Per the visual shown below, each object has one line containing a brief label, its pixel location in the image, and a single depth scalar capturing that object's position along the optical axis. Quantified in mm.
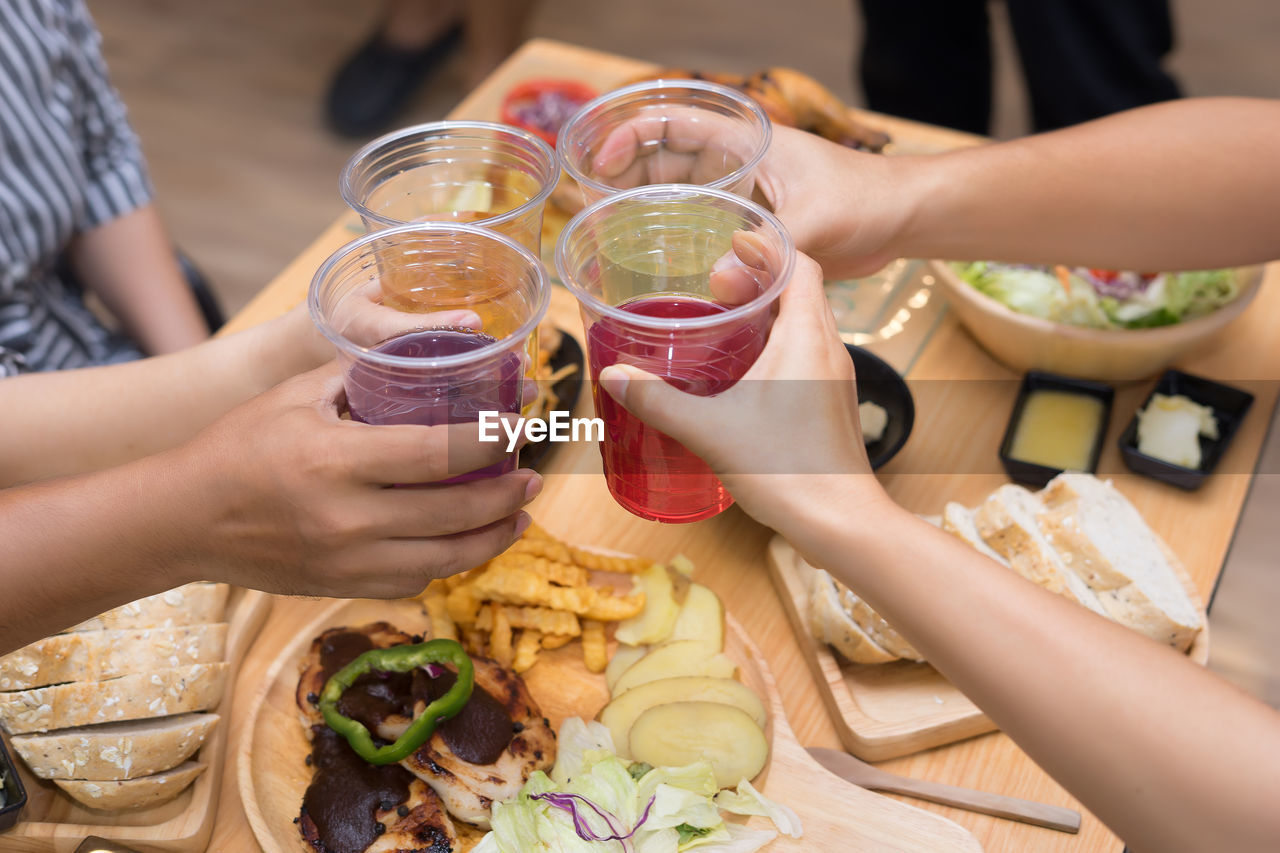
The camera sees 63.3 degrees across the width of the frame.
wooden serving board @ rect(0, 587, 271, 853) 1409
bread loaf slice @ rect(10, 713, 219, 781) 1396
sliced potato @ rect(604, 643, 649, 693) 1627
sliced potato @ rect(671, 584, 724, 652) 1626
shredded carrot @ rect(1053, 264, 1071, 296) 2064
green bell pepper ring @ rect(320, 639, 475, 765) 1393
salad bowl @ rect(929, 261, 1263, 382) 1914
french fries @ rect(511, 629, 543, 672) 1624
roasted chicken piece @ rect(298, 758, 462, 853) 1359
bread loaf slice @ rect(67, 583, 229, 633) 1545
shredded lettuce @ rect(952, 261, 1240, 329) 2021
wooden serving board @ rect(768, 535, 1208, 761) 1502
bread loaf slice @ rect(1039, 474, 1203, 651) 1552
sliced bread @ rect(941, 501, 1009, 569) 1627
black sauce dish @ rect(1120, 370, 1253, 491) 1831
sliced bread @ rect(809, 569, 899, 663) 1547
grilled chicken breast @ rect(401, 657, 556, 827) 1397
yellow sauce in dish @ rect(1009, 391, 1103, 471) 1892
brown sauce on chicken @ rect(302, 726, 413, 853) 1362
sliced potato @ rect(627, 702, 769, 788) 1445
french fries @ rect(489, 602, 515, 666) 1625
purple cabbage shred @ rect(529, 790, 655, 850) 1345
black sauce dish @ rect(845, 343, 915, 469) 1838
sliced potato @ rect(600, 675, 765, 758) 1521
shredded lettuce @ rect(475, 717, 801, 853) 1352
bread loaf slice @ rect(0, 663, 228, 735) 1421
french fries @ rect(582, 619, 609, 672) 1631
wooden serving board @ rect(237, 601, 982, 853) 1391
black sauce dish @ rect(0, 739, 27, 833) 1338
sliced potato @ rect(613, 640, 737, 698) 1586
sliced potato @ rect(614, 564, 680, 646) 1634
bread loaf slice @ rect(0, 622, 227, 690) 1428
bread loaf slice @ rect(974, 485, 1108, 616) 1568
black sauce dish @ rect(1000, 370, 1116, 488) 1852
